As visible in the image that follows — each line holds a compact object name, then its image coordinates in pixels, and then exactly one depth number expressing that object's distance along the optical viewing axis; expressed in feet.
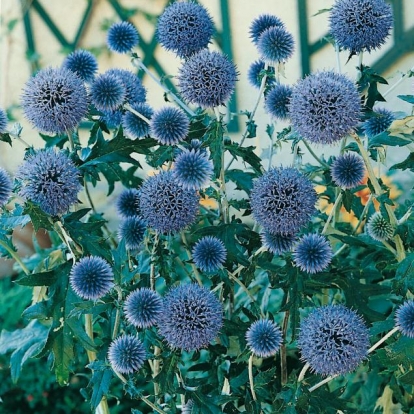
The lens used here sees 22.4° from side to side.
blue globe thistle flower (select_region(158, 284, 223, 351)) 2.15
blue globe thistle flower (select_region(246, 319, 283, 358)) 2.20
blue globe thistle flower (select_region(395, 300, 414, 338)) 2.14
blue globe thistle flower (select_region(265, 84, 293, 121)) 2.46
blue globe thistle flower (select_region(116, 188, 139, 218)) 2.53
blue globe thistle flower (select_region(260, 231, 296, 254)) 2.25
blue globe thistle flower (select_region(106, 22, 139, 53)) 2.70
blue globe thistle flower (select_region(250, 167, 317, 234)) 2.17
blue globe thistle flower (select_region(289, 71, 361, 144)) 2.12
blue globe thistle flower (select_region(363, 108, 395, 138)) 2.50
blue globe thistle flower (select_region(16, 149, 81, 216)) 2.20
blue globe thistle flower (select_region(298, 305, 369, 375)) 2.11
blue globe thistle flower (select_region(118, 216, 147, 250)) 2.44
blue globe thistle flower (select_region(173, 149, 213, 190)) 2.18
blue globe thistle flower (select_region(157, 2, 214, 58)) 2.41
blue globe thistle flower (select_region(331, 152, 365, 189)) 2.35
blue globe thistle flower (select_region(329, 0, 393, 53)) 2.38
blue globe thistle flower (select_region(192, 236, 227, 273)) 2.24
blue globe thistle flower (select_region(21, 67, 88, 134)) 2.29
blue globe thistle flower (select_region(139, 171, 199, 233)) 2.20
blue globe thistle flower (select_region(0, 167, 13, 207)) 2.28
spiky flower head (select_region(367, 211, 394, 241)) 2.43
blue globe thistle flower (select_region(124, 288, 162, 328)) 2.17
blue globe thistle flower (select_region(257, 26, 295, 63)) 2.46
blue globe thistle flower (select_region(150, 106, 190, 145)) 2.24
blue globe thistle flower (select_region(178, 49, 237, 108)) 2.27
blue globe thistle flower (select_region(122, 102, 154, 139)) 2.46
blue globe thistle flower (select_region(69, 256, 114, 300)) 2.17
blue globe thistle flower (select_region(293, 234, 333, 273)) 2.22
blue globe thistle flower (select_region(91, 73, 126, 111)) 2.34
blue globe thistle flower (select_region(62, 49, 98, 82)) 2.62
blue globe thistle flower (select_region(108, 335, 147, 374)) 2.16
